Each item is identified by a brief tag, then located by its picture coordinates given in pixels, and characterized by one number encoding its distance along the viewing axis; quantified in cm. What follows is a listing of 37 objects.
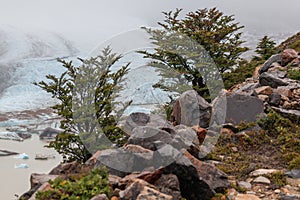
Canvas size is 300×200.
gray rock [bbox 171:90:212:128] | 1586
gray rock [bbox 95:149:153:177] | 948
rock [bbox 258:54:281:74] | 2527
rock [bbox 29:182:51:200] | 853
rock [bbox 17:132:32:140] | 7672
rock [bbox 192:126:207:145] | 1416
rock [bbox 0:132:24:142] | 7300
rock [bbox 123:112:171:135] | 1396
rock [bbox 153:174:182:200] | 853
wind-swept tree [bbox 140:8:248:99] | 2808
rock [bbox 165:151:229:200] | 922
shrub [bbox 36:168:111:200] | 800
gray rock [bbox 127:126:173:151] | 1027
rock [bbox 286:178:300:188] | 1025
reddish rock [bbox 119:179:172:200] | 774
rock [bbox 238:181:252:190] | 1017
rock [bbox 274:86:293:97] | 1817
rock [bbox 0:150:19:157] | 6002
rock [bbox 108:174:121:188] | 887
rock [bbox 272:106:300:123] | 1616
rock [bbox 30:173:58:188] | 970
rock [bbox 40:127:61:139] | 7487
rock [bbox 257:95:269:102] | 1772
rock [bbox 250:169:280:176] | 1101
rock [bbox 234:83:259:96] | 1986
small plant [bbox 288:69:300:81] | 2075
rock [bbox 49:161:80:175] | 1082
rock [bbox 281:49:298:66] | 2483
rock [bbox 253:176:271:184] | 1032
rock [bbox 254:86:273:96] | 1841
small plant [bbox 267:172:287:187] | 1018
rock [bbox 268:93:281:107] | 1744
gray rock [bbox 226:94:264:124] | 1678
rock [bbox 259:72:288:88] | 1970
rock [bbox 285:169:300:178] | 1085
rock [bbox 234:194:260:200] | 938
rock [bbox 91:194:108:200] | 767
